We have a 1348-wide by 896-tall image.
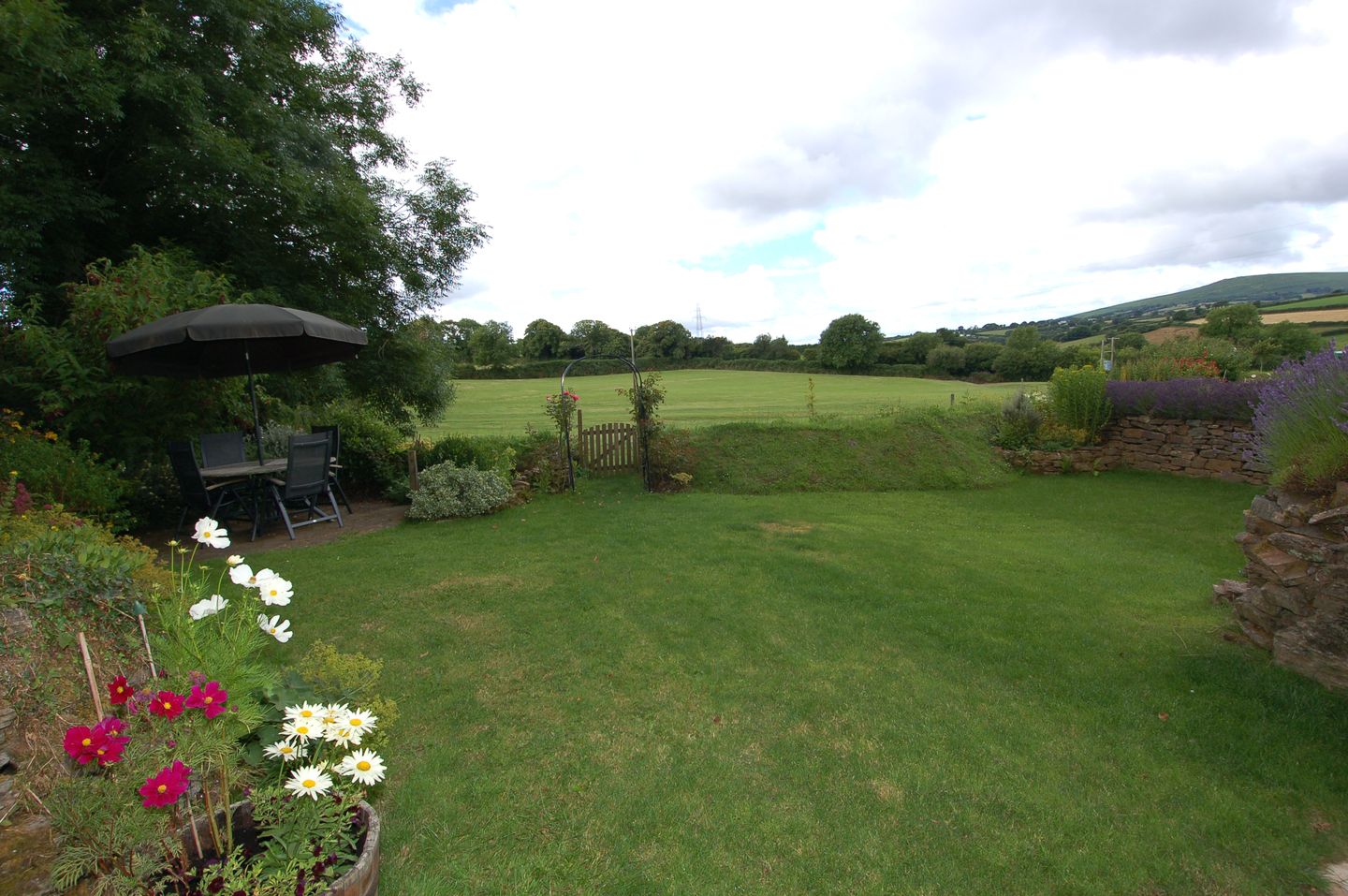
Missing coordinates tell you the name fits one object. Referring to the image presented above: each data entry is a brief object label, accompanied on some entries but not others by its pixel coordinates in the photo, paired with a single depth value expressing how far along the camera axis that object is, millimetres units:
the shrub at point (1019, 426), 11703
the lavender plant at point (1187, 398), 9508
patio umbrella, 5309
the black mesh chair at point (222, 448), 7266
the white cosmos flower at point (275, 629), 2205
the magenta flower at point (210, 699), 1696
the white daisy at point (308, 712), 2020
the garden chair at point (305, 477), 6641
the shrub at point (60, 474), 4914
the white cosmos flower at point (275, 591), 2189
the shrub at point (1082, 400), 10977
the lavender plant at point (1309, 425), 3418
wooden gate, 10203
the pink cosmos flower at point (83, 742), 1562
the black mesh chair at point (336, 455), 7625
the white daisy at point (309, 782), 1809
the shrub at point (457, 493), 7598
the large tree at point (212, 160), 6750
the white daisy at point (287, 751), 1893
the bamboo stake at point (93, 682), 1812
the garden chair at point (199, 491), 6180
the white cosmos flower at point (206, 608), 2082
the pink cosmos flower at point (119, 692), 1784
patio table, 6363
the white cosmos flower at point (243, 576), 2152
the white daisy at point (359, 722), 2096
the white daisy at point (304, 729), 1927
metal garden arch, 9367
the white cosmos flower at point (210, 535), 2464
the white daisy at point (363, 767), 1933
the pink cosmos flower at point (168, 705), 1662
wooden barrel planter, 1729
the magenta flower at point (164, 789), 1516
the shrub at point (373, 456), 8922
